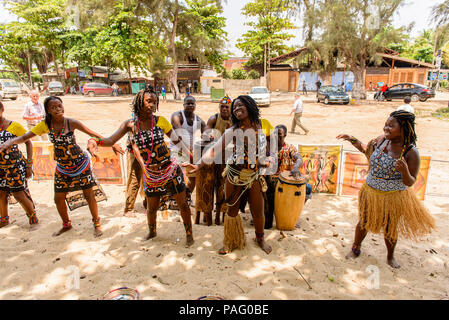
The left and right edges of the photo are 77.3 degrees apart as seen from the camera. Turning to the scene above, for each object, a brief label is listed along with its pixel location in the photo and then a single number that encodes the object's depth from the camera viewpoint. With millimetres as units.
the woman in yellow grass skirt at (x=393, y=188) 2918
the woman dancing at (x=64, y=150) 3570
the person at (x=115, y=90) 32094
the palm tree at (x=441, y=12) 17130
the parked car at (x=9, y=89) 24375
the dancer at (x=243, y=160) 3191
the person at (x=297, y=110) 11227
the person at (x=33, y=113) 7613
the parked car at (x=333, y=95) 20533
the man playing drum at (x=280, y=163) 4164
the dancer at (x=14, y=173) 3906
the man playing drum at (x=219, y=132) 4262
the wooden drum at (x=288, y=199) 3924
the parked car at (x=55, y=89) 29938
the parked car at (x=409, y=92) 21266
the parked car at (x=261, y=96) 20453
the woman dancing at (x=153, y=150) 3322
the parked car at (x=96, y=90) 30531
